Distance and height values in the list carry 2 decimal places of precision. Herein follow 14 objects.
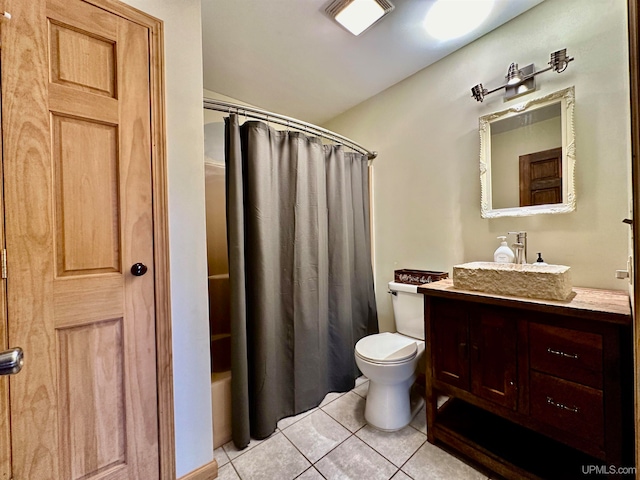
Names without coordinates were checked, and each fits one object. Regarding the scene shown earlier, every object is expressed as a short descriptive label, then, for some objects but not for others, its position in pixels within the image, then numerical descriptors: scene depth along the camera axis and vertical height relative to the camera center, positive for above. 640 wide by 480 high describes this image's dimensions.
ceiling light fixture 1.33 +1.22
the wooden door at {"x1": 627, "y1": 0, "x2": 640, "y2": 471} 0.52 +0.14
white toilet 1.45 -0.81
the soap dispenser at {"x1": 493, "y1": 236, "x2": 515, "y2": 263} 1.46 -0.11
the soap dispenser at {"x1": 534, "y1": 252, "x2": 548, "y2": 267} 1.33 -0.15
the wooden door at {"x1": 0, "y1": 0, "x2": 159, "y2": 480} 0.83 +0.02
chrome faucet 1.40 -0.08
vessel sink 1.06 -0.21
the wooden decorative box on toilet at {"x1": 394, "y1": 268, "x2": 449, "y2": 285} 1.79 -0.29
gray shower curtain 1.40 -0.22
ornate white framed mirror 1.33 +0.43
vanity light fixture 1.37 +0.87
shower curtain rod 1.41 +0.76
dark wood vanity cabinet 0.92 -0.61
